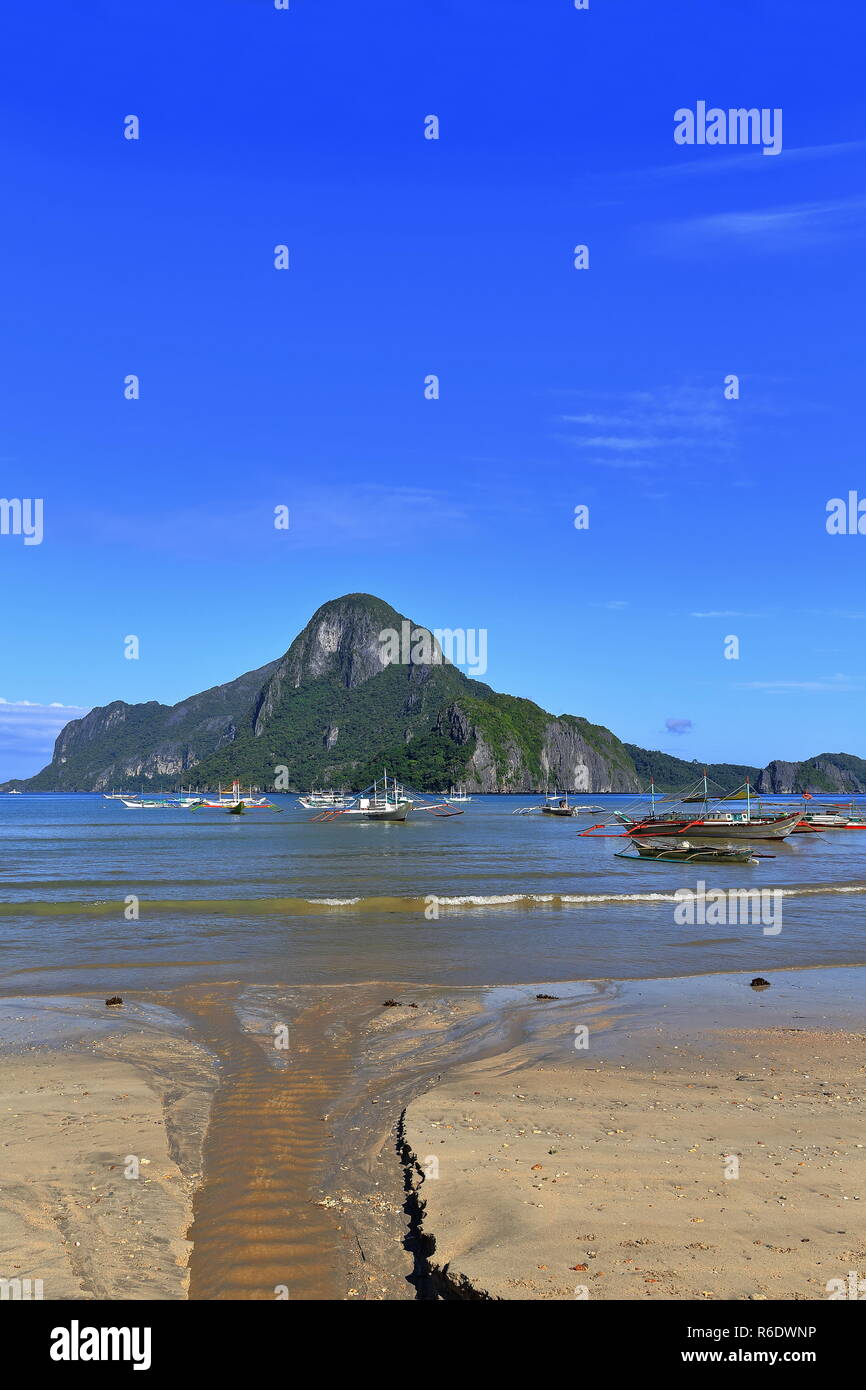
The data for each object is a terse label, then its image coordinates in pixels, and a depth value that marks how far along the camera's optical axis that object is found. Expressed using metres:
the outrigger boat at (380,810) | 104.19
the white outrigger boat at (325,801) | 155.34
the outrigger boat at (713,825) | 62.78
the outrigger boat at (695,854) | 46.19
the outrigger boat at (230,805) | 140.25
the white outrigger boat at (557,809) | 128.25
